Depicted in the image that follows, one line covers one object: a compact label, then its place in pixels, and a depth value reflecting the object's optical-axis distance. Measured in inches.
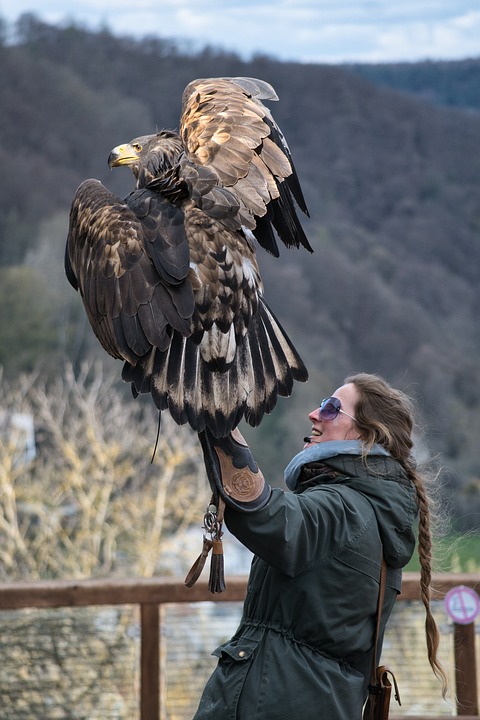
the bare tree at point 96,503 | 962.7
